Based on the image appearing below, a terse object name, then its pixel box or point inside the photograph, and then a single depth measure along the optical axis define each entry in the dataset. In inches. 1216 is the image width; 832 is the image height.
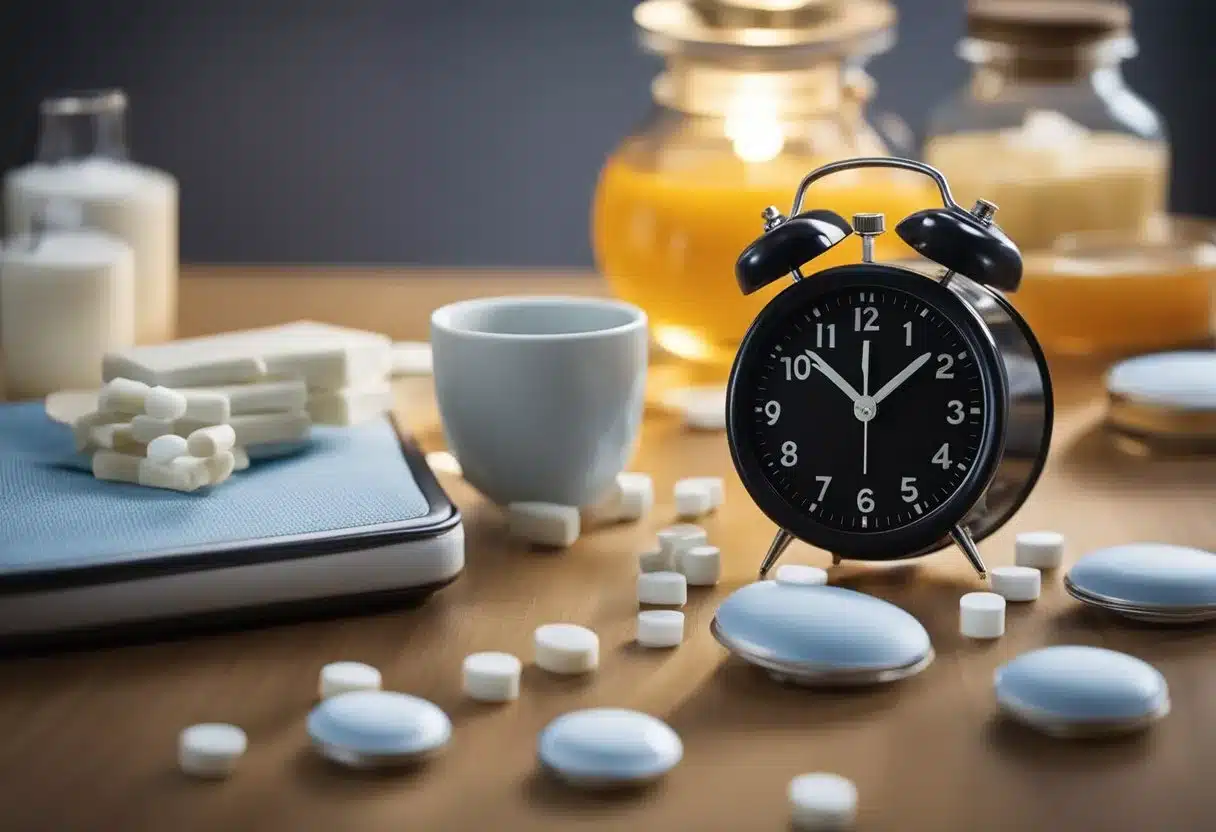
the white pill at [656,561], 39.6
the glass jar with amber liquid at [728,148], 52.4
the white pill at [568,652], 33.3
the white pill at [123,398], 40.6
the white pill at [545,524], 41.3
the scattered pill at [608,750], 28.1
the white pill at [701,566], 38.6
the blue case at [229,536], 33.9
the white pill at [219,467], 39.4
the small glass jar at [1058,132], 62.0
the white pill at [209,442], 39.3
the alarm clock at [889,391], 37.5
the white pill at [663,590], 37.5
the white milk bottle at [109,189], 60.8
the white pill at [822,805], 26.5
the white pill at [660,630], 34.8
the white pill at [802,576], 37.6
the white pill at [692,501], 43.9
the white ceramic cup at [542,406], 41.8
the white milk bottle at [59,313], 53.6
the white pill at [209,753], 28.4
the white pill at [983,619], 35.4
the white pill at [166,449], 39.0
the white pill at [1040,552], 40.1
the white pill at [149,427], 40.0
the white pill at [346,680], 31.7
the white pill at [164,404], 39.8
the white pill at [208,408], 40.4
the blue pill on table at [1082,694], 30.0
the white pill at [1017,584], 37.8
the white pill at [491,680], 31.9
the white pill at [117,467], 40.0
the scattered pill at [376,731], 28.7
